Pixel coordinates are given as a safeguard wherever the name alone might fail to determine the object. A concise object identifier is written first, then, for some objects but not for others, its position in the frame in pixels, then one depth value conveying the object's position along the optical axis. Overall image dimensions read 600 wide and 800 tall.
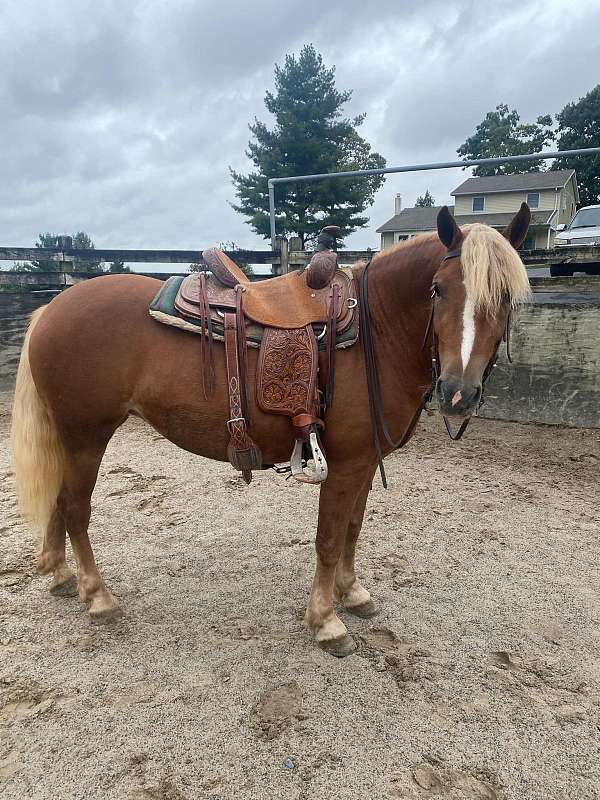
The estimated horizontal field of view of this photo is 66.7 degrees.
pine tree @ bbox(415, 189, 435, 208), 53.52
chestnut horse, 1.97
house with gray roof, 26.84
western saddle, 1.94
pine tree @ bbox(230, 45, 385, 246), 20.62
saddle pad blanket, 1.97
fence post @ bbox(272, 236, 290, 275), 6.34
